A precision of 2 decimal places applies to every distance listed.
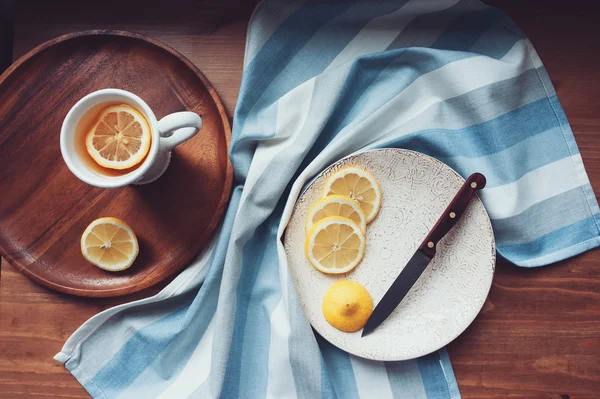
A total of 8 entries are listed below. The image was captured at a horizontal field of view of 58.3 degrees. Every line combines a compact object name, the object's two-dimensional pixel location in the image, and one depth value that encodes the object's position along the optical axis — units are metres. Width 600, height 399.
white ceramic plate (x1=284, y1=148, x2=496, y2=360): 0.84
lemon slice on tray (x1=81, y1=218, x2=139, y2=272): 0.82
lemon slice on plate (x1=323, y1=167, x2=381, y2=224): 0.83
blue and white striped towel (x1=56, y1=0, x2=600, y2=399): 0.85
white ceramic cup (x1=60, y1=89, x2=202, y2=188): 0.70
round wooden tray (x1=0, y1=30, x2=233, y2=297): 0.84
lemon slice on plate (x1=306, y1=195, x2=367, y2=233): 0.81
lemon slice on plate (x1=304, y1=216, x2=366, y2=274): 0.81
